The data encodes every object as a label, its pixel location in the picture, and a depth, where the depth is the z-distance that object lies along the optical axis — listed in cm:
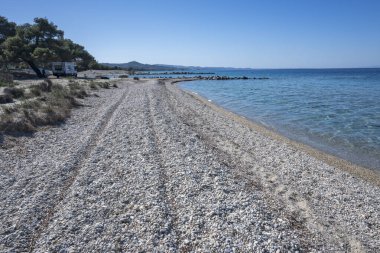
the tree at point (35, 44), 4850
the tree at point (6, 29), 5629
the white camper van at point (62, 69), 5600
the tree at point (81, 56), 7675
